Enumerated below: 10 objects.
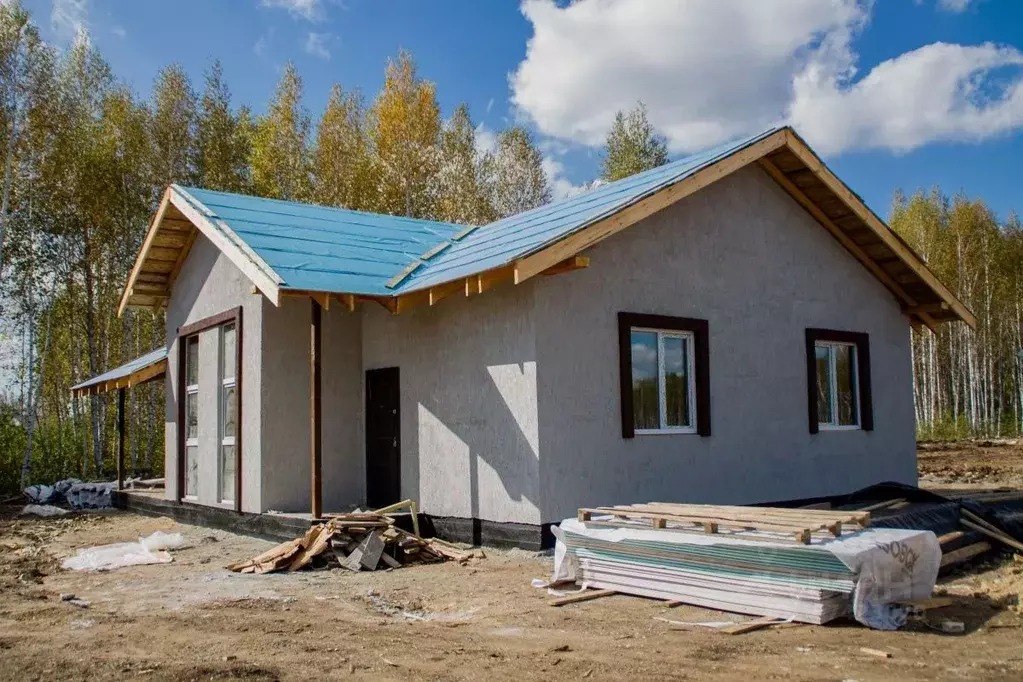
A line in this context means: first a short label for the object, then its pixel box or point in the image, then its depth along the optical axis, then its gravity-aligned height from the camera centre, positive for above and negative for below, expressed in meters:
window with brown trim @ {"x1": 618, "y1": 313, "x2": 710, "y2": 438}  9.88 +0.32
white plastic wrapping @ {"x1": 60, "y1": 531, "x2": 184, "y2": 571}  9.66 -1.59
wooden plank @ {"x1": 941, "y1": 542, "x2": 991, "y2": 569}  8.18 -1.51
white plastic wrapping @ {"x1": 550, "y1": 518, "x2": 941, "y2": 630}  5.89 -1.16
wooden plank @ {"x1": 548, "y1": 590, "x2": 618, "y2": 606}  6.92 -1.53
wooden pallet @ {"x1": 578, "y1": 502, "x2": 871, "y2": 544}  6.37 -0.93
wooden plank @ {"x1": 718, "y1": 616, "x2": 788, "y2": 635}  5.83 -1.50
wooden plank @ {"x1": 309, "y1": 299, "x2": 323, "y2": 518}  9.76 +0.03
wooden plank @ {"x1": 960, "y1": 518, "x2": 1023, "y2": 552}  8.94 -1.44
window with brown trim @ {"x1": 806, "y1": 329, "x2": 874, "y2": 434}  12.01 +0.23
